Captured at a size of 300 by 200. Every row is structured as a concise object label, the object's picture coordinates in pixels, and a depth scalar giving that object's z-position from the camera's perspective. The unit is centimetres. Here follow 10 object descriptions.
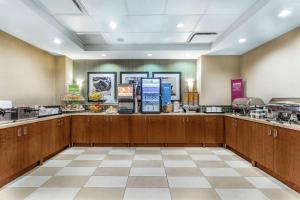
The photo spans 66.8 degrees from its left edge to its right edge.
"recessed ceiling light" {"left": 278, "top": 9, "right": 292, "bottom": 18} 385
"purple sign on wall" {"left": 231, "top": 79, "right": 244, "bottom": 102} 709
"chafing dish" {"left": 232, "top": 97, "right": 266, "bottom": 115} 562
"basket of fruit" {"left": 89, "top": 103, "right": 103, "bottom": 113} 742
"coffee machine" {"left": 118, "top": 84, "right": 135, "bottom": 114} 705
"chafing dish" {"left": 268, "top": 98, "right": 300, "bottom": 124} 396
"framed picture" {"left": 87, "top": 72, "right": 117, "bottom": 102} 815
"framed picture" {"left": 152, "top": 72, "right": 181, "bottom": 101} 811
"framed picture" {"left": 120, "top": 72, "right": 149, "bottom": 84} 812
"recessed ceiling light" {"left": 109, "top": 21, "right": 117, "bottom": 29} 520
